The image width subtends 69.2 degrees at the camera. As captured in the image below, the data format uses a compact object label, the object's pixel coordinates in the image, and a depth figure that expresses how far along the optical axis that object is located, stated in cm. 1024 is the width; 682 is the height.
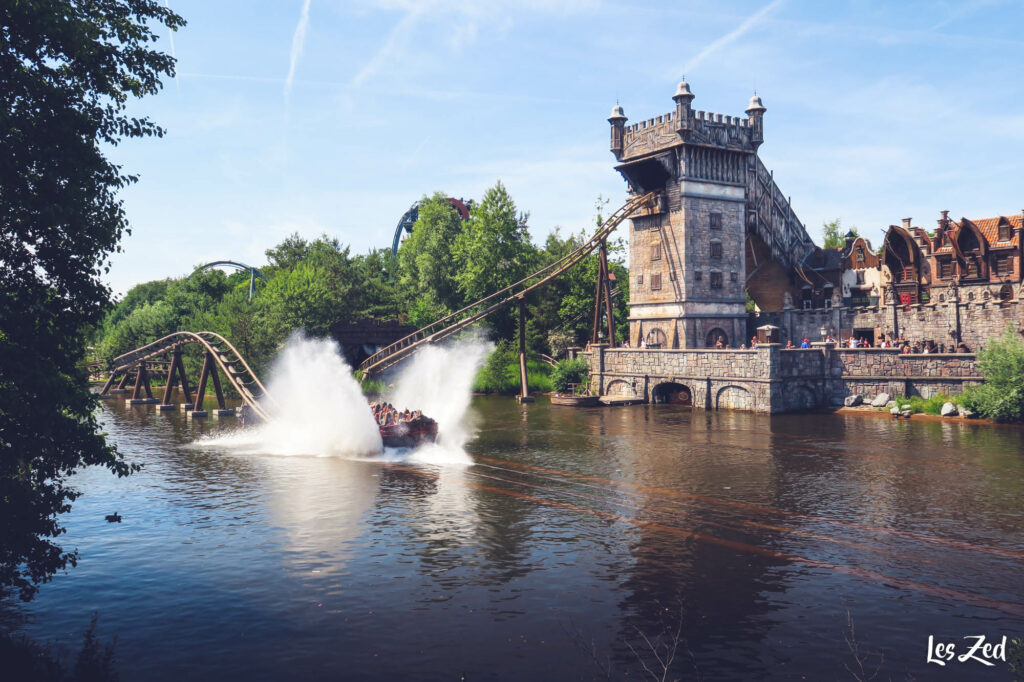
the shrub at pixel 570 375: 5506
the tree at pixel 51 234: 1138
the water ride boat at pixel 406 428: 3064
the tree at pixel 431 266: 7375
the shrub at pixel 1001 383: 3616
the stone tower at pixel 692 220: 5212
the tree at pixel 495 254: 6969
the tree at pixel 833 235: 9612
